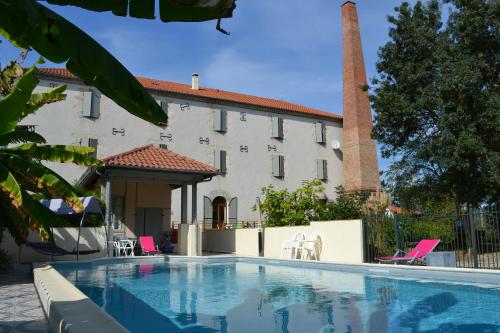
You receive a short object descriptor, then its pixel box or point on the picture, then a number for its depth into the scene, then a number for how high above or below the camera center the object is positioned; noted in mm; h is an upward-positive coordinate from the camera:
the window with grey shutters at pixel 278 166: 27344 +3578
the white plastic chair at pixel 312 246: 13445 -685
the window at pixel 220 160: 25362 +3698
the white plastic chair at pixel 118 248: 14500 -726
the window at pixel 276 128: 27719 +5993
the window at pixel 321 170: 28767 +3486
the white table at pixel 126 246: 14594 -691
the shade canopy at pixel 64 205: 12180 +584
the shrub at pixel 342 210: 17016 +514
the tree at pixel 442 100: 16425 +4820
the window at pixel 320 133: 29203 +5954
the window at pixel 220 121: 25859 +6079
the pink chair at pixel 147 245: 14609 -651
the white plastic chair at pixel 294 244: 13922 -641
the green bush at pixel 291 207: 17859 +684
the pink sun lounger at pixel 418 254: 11070 -784
